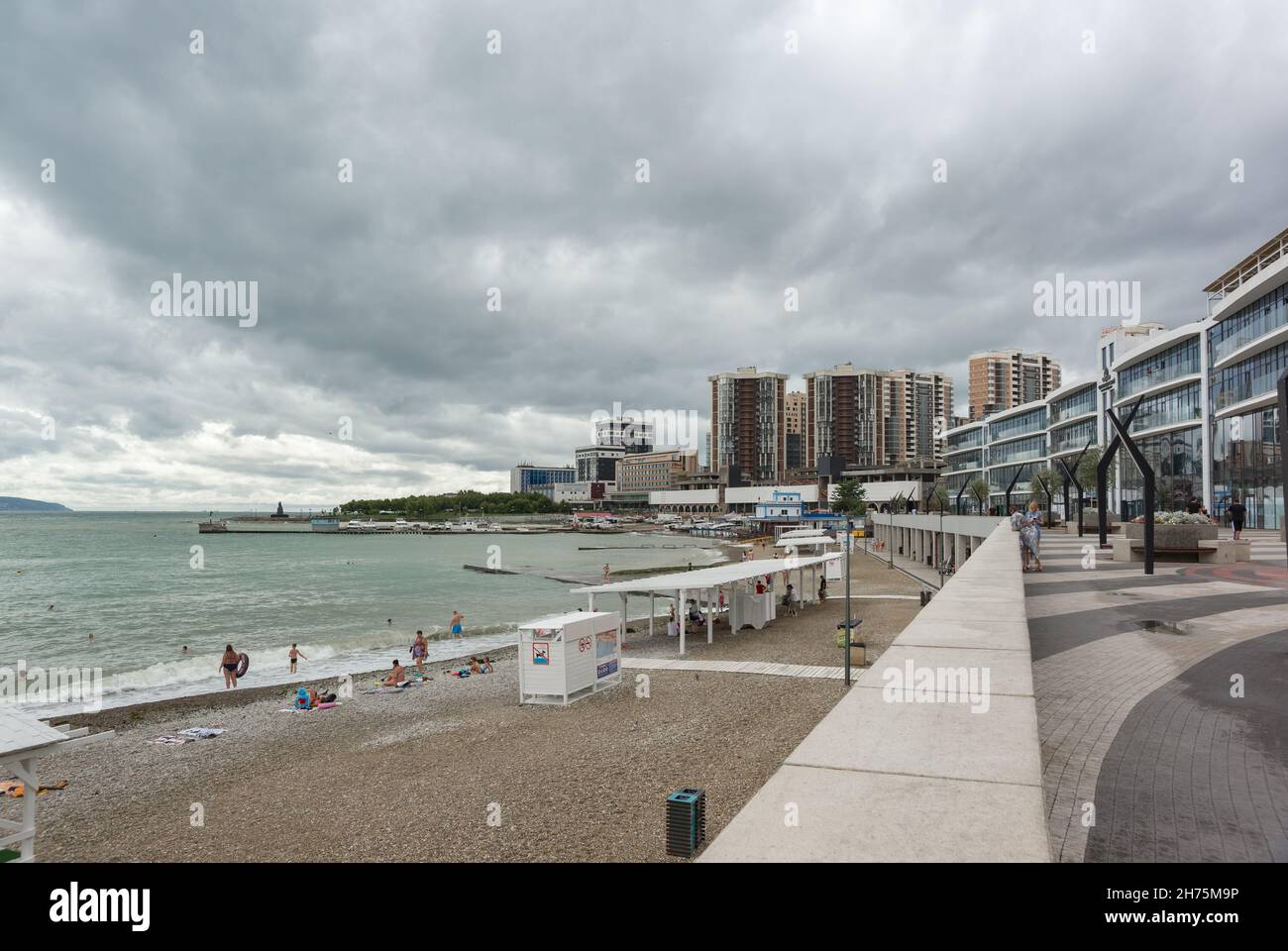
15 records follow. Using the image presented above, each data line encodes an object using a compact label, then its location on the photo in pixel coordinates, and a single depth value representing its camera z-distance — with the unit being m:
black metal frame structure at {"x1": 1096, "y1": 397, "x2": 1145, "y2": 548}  25.23
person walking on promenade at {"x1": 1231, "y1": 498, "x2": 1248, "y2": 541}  25.70
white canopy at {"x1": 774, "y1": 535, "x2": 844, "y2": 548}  38.38
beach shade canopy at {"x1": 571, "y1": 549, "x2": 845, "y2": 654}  20.89
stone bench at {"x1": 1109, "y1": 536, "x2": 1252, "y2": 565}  21.82
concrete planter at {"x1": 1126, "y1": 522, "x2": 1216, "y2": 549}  22.19
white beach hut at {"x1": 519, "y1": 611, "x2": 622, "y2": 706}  16.91
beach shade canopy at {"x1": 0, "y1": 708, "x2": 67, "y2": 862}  7.03
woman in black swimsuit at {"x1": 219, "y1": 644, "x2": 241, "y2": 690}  23.78
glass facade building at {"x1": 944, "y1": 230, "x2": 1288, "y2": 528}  36.84
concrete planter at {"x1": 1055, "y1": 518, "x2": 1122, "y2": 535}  38.00
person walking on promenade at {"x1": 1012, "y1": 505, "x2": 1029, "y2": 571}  20.31
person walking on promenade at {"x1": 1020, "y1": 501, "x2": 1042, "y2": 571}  20.28
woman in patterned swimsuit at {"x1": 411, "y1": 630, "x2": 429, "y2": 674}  25.02
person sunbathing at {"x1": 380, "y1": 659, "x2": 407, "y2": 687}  22.30
